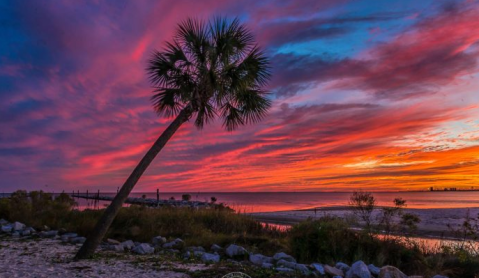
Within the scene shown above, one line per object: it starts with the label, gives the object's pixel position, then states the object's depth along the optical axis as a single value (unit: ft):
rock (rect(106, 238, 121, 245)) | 43.59
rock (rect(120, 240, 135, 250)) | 40.43
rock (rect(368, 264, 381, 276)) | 30.61
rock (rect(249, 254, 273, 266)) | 33.56
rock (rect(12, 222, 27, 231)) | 51.41
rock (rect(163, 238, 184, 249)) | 42.45
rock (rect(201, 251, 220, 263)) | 34.26
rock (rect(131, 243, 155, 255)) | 38.50
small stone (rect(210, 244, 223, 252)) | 40.49
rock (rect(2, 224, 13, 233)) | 51.24
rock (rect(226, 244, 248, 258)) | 37.19
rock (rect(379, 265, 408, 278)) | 27.87
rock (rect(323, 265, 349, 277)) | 29.11
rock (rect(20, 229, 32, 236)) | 49.53
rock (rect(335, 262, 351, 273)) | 31.45
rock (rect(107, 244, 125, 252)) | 39.65
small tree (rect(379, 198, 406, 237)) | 43.41
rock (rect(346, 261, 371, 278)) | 28.35
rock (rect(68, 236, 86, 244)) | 44.47
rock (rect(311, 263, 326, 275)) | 29.71
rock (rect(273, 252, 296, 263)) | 34.53
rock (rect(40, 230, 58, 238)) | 48.83
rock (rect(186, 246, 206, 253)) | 39.91
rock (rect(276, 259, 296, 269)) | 30.96
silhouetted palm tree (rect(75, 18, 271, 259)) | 42.22
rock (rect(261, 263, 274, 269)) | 30.94
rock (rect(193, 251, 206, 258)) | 36.76
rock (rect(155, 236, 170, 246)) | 44.58
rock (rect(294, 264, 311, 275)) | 29.31
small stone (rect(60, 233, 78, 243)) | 45.48
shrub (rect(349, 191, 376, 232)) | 46.73
